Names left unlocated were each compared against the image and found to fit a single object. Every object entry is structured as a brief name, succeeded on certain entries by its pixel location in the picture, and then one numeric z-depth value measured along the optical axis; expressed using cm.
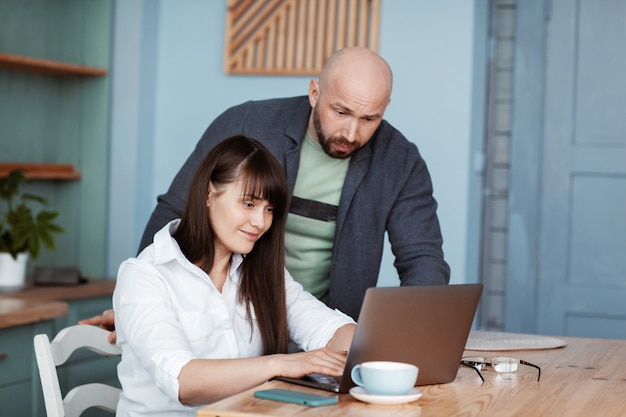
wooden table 159
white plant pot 376
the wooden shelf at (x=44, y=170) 399
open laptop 171
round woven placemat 238
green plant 376
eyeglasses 204
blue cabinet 318
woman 181
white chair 202
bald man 264
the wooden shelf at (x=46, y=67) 386
